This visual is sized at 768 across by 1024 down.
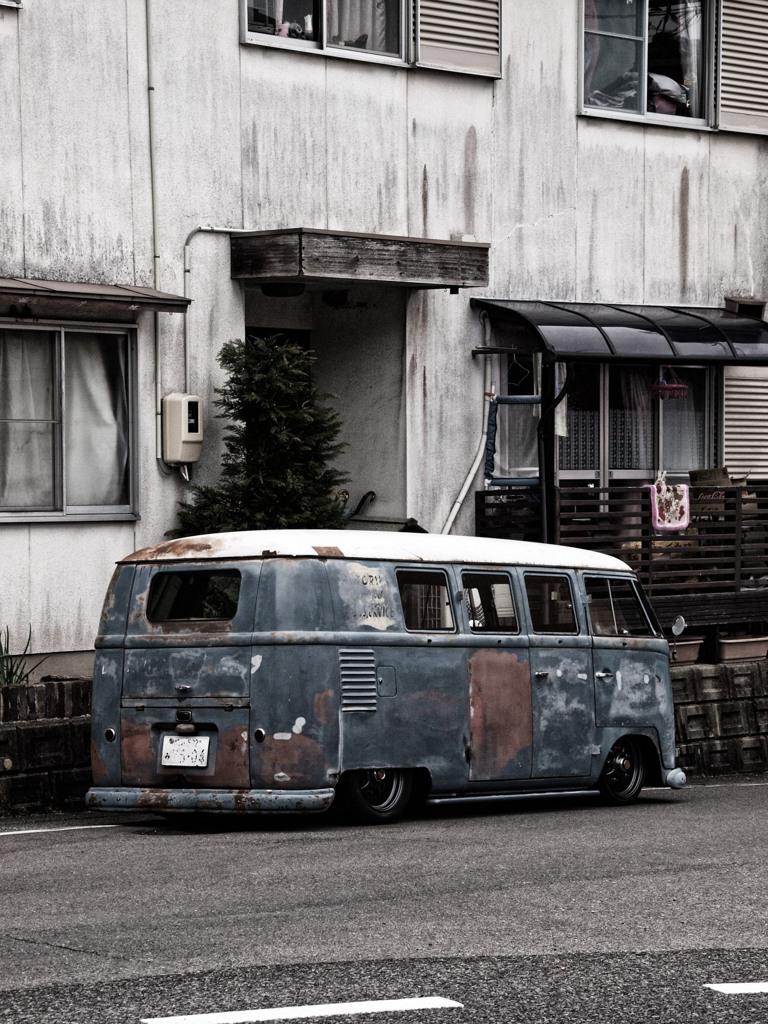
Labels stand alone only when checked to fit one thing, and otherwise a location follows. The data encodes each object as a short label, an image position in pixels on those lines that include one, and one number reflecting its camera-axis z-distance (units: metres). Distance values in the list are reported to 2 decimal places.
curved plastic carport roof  17.45
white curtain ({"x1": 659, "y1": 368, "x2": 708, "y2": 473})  20.20
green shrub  15.41
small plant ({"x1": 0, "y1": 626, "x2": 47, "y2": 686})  13.88
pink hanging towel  18.25
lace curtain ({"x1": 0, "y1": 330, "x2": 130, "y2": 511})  14.93
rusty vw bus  11.40
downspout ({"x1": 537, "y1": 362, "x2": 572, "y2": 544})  17.39
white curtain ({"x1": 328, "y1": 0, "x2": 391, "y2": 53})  17.08
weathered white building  15.04
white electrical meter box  15.61
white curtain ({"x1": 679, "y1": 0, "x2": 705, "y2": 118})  20.23
